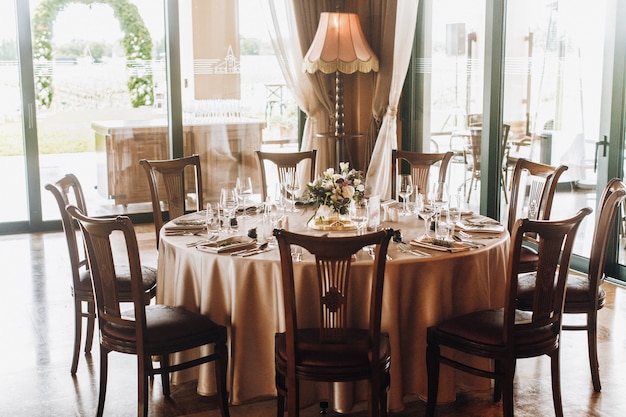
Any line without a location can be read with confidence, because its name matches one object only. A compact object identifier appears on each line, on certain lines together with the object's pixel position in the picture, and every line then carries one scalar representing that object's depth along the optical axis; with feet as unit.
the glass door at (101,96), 23.53
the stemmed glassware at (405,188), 13.58
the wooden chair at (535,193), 14.03
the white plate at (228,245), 11.36
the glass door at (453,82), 21.08
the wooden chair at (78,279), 12.54
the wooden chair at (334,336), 9.52
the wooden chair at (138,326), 10.45
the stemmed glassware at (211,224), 12.64
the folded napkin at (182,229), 12.75
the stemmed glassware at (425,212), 12.30
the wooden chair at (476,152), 20.85
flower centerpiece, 12.25
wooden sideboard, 24.79
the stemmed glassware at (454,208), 12.92
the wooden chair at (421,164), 16.33
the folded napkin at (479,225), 12.66
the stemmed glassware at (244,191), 13.56
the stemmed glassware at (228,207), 12.83
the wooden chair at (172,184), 14.84
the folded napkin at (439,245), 11.31
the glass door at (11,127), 23.02
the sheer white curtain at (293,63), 23.93
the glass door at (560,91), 18.13
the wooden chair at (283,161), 17.16
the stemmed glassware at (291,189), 13.84
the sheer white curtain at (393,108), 22.72
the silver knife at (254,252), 11.06
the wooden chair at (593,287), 11.61
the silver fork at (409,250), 11.08
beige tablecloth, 10.86
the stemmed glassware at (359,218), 12.00
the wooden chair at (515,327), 10.12
